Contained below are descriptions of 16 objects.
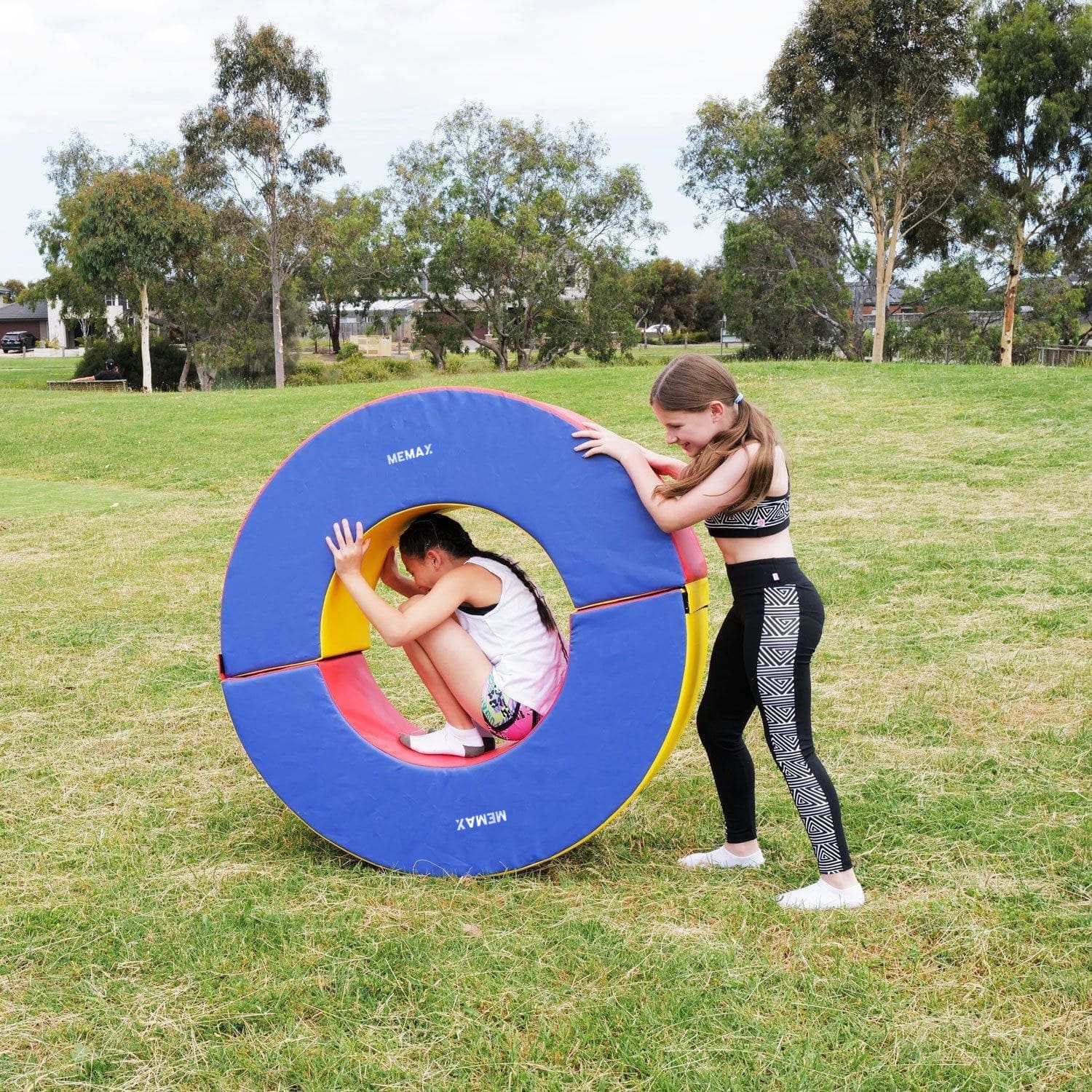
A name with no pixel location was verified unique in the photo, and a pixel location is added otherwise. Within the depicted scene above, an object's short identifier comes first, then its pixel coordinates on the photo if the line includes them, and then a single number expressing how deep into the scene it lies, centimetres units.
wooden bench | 3781
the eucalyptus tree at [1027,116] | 3011
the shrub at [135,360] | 4297
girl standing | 318
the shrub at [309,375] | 3972
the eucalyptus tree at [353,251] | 3891
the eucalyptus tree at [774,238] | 3722
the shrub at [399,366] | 4122
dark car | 6969
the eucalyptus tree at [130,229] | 3362
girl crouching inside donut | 352
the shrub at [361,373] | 3862
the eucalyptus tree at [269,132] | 3756
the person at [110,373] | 4134
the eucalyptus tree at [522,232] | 3775
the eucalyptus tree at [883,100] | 2616
